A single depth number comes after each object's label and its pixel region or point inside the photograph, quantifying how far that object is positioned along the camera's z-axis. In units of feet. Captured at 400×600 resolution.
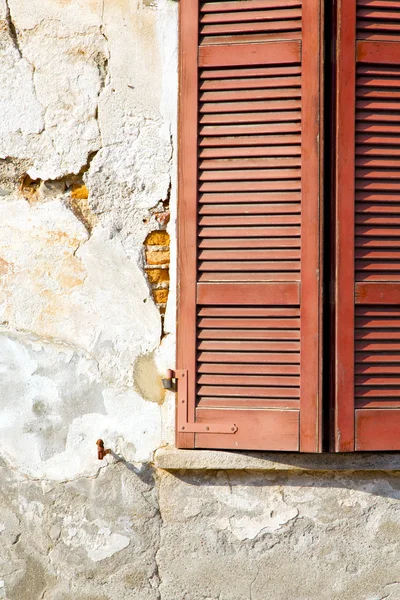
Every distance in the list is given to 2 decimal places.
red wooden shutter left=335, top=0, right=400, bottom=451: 8.89
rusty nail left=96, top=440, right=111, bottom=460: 9.23
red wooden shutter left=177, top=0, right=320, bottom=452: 8.95
